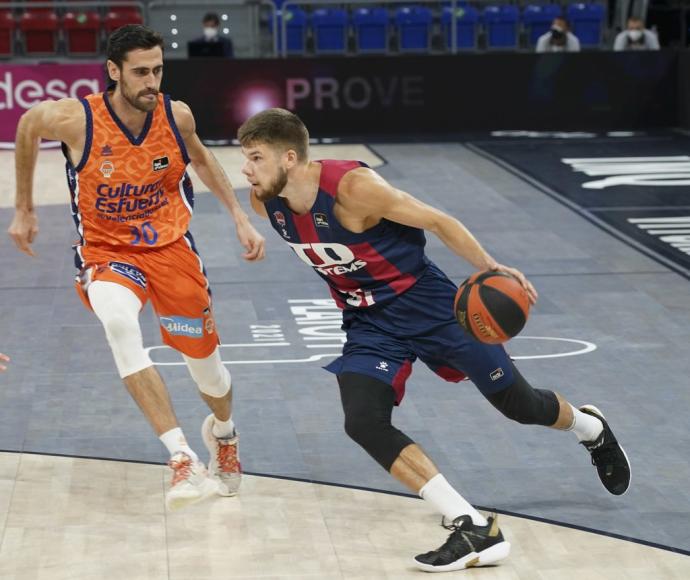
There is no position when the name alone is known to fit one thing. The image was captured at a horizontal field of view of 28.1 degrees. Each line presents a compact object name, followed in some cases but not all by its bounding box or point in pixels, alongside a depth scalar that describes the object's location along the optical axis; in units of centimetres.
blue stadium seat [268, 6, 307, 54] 2173
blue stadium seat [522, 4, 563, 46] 2234
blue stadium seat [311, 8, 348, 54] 2177
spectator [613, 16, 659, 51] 1955
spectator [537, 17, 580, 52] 1914
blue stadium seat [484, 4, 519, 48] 2219
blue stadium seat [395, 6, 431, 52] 2195
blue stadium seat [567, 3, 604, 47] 2222
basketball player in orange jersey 597
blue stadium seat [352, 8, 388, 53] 2189
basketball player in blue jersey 521
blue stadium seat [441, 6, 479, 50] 2202
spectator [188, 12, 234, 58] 1909
